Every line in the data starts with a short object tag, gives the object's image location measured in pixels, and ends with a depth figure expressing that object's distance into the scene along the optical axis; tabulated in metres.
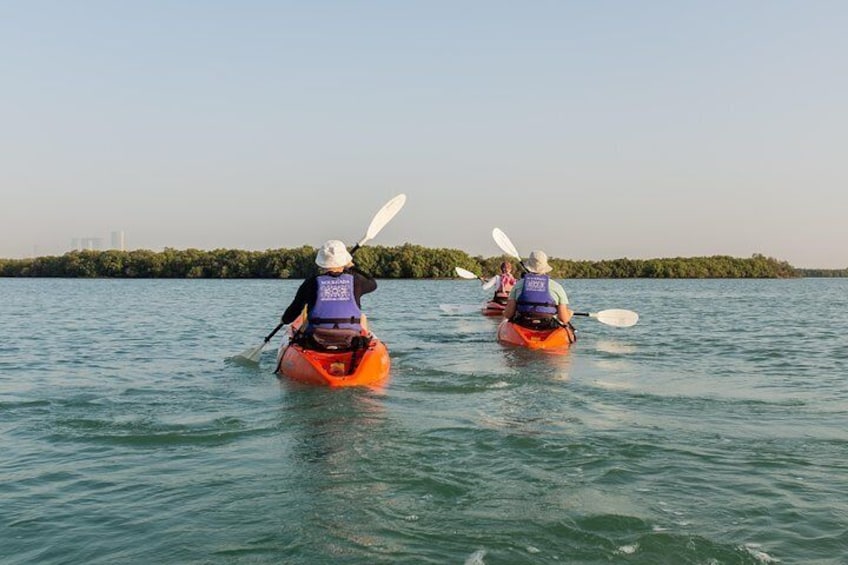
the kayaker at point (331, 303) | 9.57
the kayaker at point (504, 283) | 23.19
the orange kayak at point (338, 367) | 9.33
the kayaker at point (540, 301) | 14.13
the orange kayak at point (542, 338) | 13.95
